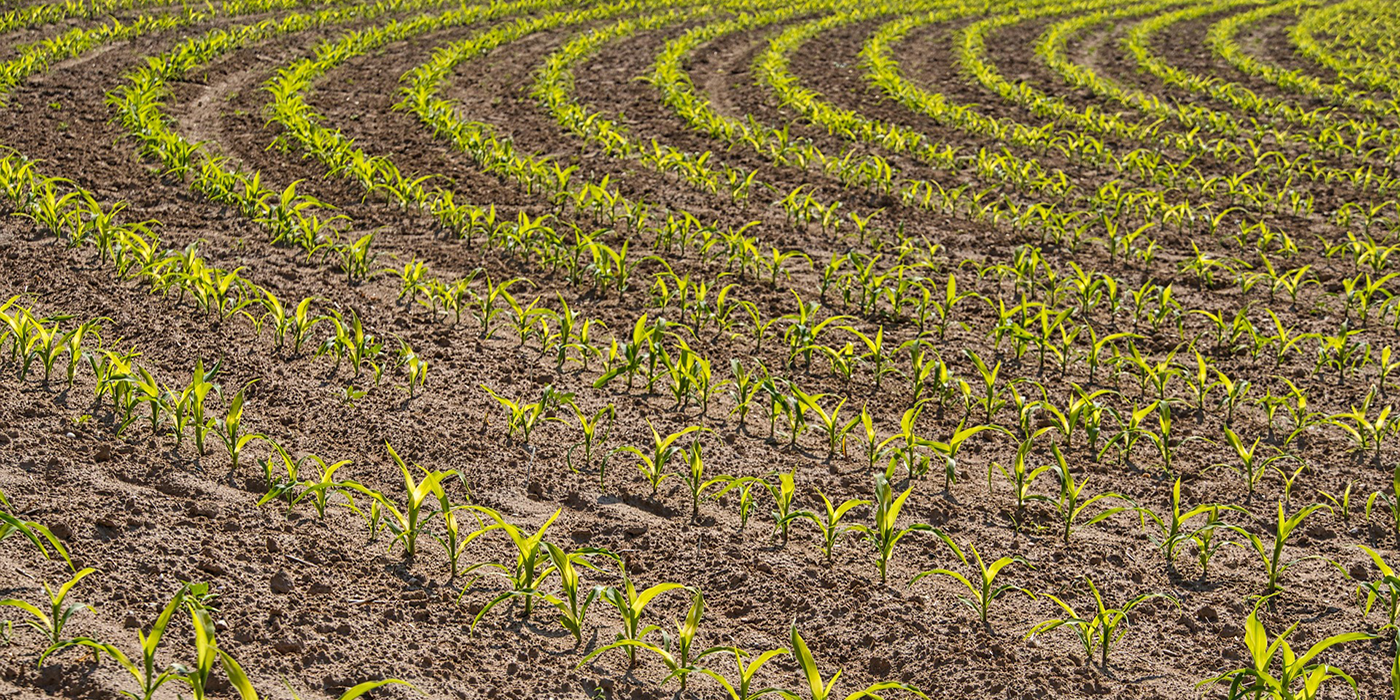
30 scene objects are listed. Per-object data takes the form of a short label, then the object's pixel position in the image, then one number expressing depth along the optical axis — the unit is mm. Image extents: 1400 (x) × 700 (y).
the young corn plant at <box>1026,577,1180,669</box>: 5652
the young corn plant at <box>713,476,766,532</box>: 6652
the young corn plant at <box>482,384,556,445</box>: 7541
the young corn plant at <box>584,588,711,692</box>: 5199
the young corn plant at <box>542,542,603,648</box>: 5480
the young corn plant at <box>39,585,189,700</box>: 4512
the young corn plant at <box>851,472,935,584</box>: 6215
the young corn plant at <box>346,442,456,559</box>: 6016
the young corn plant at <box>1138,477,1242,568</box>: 6445
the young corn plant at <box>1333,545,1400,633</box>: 5687
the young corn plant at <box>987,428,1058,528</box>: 6957
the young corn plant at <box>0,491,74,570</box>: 4920
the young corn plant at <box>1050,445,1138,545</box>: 6629
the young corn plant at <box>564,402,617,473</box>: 7324
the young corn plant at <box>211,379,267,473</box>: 6785
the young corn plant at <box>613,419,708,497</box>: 6969
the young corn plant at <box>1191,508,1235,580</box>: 6355
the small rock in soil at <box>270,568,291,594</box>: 5734
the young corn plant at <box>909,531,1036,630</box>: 5937
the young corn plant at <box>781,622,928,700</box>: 4875
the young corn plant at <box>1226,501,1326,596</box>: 6105
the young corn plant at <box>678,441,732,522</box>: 6840
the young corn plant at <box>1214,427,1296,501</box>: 7289
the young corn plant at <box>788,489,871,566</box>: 6383
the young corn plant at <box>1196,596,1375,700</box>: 4898
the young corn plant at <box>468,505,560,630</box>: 5641
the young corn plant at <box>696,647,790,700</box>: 4961
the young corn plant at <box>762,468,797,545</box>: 6574
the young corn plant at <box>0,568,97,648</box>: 4914
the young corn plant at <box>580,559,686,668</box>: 5359
